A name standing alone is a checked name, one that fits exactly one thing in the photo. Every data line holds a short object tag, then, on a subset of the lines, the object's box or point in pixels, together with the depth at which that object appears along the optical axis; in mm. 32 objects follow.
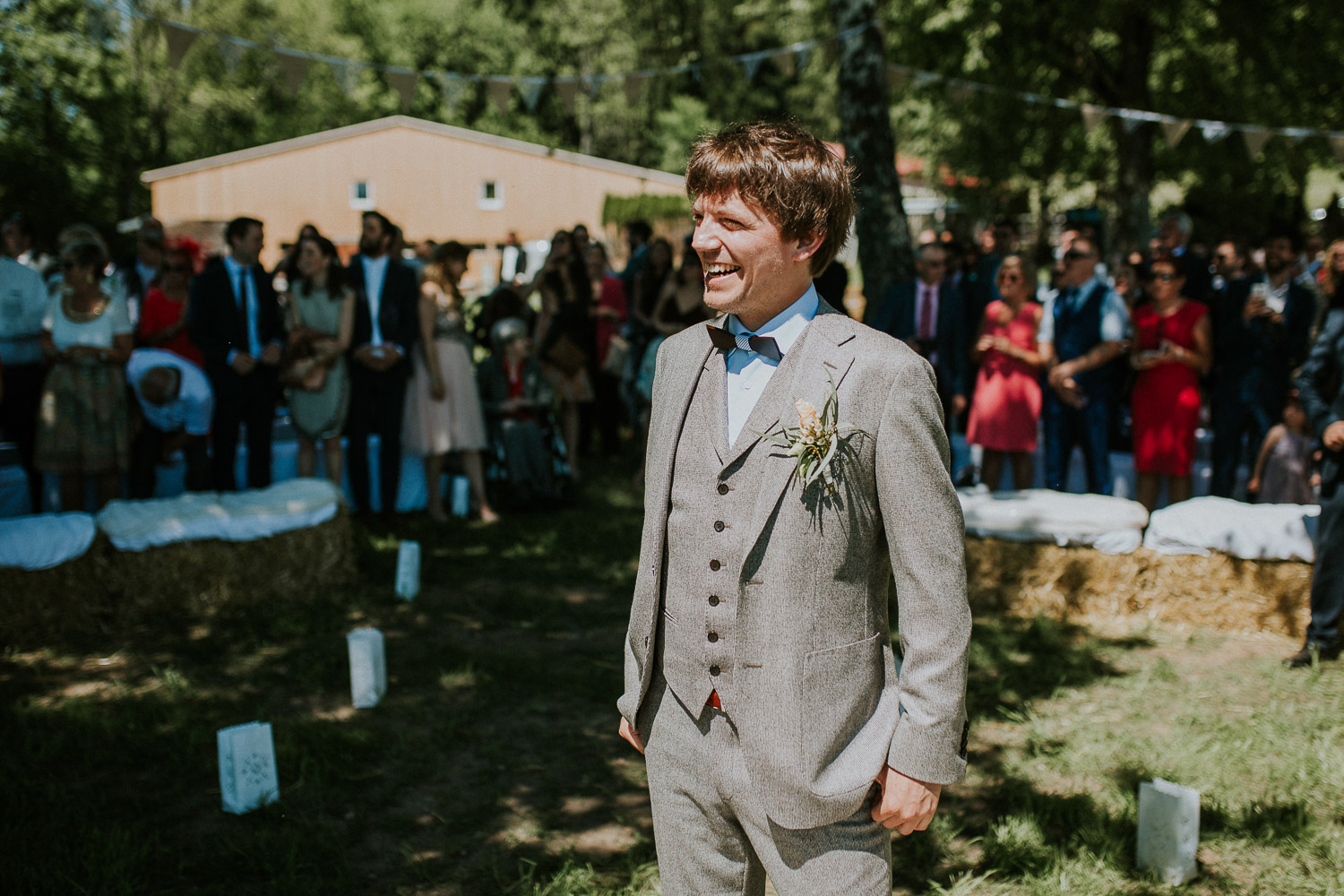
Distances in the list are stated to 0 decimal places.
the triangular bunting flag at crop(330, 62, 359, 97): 11180
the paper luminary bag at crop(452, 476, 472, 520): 8397
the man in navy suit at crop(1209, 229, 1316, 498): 7875
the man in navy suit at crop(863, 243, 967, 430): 8016
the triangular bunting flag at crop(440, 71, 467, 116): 11750
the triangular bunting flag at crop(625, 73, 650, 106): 11781
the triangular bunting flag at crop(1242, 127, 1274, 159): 12881
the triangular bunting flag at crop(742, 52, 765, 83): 12047
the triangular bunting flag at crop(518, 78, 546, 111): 12375
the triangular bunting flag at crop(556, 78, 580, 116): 12406
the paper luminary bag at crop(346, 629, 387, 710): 4762
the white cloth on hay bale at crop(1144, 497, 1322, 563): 5602
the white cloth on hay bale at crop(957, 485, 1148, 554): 5922
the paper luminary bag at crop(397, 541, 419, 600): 6293
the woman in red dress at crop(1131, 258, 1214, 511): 7086
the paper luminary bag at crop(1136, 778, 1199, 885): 3342
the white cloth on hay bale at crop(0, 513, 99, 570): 5488
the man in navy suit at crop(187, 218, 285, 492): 7254
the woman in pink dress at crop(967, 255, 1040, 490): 7332
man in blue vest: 7320
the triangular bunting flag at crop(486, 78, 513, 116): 12180
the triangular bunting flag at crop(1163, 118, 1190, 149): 13078
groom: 1825
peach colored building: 36469
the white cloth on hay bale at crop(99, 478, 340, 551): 5910
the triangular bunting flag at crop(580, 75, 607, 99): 12068
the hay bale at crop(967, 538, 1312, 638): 5668
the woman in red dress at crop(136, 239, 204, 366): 7762
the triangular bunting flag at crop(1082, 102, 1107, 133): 13008
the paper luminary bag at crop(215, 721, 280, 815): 3791
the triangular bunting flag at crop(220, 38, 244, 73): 9961
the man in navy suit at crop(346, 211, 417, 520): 7660
